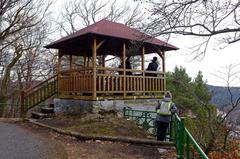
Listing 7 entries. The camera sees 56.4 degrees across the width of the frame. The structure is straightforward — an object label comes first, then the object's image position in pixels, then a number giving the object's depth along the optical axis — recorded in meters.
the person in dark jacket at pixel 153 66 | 10.85
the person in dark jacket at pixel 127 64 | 11.10
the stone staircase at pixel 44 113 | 10.54
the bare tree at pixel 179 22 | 5.97
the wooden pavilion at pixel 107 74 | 9.37
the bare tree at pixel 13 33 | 16.49
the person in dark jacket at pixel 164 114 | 6.63
